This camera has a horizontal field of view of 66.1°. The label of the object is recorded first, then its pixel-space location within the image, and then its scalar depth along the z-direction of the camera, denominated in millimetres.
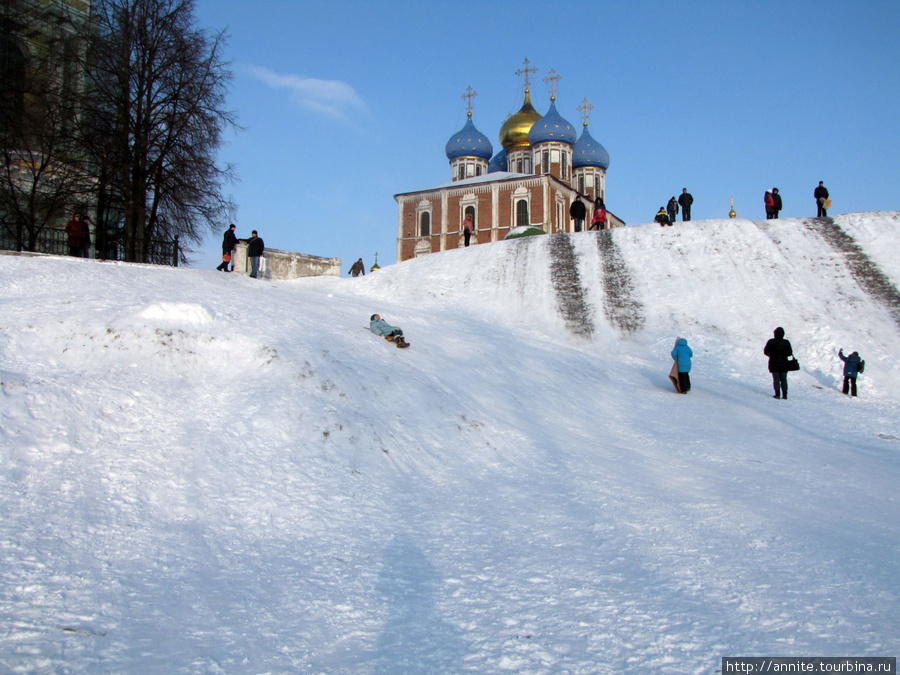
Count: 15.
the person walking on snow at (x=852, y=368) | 14846
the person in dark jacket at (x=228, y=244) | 19234
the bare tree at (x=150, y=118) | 19141
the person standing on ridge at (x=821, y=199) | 25828
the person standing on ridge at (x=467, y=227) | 28352
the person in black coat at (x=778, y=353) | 13766
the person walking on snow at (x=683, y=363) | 13547
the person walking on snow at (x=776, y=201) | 26703
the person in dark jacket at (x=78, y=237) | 17219
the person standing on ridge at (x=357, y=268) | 28172
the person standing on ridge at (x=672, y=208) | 27808
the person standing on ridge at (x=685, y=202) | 27534
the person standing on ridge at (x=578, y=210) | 27500
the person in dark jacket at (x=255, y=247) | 18141
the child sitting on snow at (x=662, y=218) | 25656
